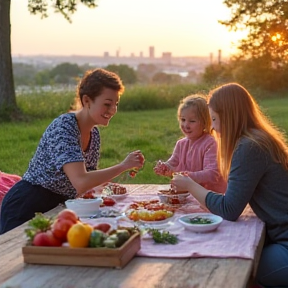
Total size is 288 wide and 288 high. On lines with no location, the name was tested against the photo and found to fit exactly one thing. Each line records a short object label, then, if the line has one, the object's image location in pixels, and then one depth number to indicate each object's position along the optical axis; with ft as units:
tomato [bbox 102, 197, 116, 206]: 11.00
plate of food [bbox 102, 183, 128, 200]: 11.64
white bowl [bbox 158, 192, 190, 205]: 11.12
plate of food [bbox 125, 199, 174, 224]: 9.62
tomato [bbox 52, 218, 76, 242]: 7.71
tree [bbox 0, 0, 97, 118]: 39.47
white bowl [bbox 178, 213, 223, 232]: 9.09
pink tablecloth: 8.09
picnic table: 7.12
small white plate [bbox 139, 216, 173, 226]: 9.52
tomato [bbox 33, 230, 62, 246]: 7.73
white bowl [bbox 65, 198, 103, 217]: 10.16
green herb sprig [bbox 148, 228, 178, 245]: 8.58
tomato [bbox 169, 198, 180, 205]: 11.11
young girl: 12.59
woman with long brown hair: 9.87
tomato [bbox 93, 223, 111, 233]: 7.91
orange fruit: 7.52
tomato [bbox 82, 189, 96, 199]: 11.00
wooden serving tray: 7.50
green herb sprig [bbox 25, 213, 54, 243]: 7.88
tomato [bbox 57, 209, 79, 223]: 7.84
